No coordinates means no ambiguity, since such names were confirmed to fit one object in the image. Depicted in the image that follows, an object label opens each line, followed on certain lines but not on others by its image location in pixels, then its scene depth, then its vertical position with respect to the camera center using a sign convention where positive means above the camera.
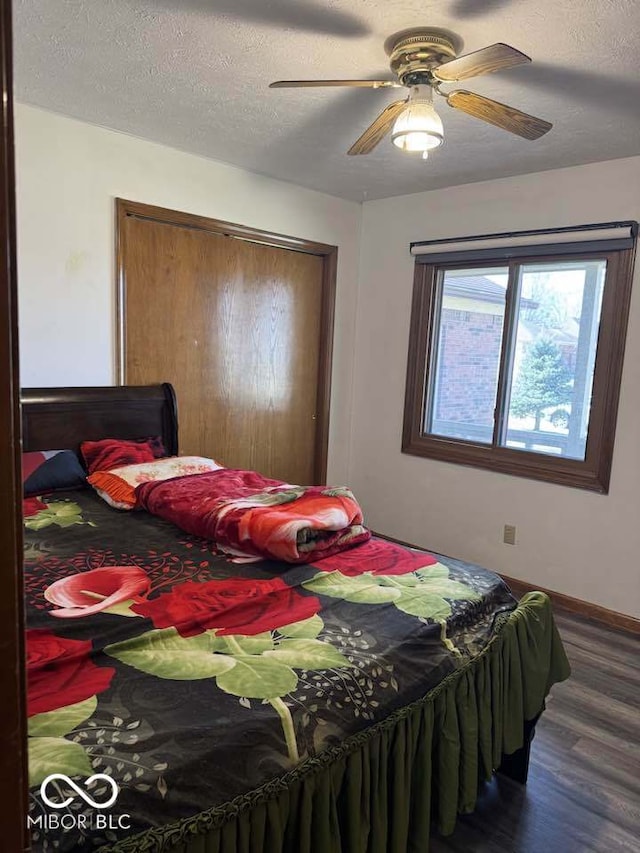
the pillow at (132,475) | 2.54 -0.58
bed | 1.05 -0.73
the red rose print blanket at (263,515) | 1.96 -0.58
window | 3.22 +0.05
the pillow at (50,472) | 2.63 -0.59
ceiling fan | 1.91 +0.85
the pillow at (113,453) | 2.88 -0.54
